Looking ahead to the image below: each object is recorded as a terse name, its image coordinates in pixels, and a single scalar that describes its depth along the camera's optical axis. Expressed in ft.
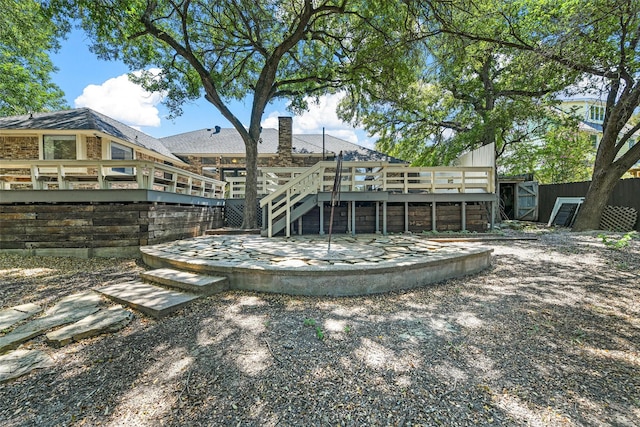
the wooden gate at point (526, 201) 45.14
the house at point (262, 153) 47.45
